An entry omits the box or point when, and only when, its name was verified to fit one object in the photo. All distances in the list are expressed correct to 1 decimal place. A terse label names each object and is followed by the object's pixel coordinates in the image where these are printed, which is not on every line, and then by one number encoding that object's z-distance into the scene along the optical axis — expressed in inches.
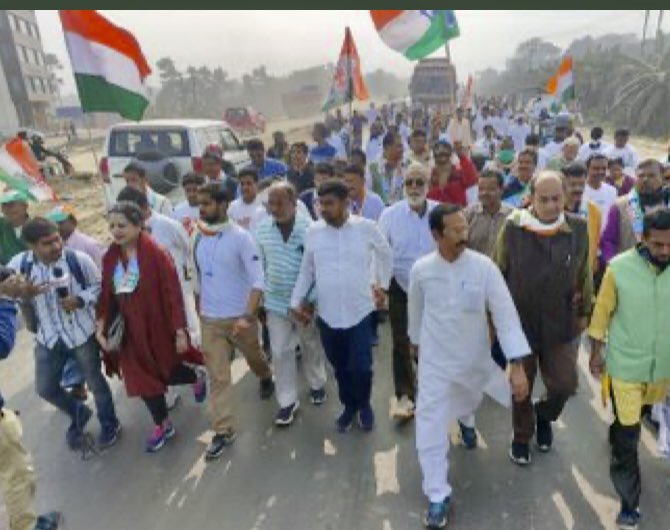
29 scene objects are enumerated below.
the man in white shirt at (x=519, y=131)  515.6
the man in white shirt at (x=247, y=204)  209.3
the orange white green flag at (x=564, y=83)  451.2
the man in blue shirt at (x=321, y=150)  330.6
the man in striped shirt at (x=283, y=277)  168.9
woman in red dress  152.4
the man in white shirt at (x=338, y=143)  403.1
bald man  134.0
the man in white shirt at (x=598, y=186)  210.1
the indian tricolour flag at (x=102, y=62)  218.4
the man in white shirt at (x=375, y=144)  409.0
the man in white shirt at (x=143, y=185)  206.7
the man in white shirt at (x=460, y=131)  376.3
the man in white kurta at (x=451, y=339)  123.2
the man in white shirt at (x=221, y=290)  159.2
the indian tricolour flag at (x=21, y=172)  221.1
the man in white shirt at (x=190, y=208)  213.8
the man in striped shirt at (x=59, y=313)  151.5
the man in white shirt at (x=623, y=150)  309.9
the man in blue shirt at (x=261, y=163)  276.8
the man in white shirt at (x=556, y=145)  330.0
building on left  2110.0
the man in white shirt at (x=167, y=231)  185.2
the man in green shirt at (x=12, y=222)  194.4
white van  342.0
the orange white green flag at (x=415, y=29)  319.9
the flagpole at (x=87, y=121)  218.2
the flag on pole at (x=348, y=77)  373.4
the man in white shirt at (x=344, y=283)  155.8
